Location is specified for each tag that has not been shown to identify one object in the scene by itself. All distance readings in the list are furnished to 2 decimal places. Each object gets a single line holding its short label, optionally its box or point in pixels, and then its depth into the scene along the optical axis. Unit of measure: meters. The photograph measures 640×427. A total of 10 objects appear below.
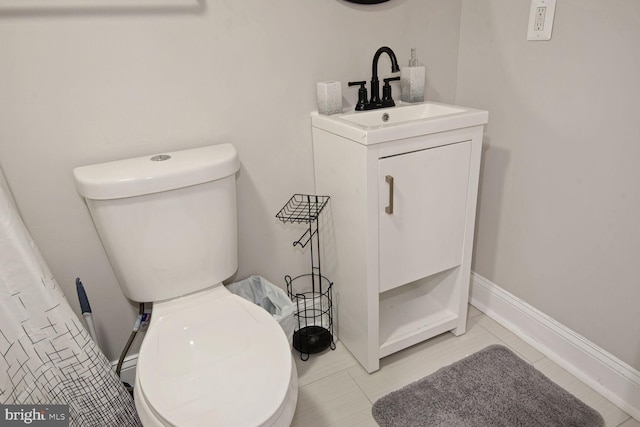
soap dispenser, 1.57
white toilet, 0.95
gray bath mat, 1.33
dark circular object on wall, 1.46
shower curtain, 1.08
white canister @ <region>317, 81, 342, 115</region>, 1.44
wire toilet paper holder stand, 1.60
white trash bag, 1.55
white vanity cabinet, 1.30
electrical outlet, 1.34
